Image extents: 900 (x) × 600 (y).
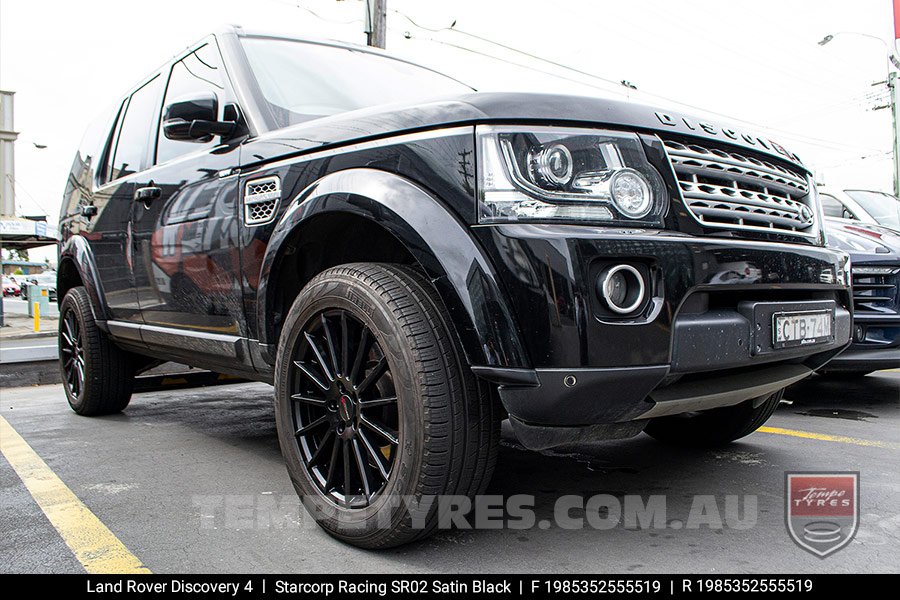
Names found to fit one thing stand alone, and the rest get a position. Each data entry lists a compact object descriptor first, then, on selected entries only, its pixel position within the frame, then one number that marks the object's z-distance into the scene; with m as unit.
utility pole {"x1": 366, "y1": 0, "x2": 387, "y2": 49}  11.74
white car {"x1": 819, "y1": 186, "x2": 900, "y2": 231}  5.65
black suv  1.74
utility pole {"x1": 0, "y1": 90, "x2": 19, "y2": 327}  30.98
